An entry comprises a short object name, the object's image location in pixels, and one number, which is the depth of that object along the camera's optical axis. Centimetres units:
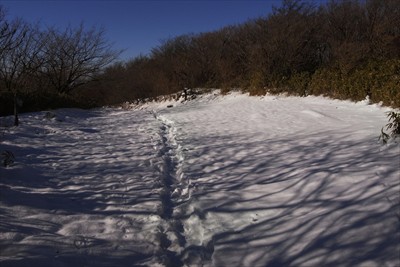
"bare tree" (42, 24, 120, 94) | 2202
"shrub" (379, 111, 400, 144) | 488
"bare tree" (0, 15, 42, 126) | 1554
